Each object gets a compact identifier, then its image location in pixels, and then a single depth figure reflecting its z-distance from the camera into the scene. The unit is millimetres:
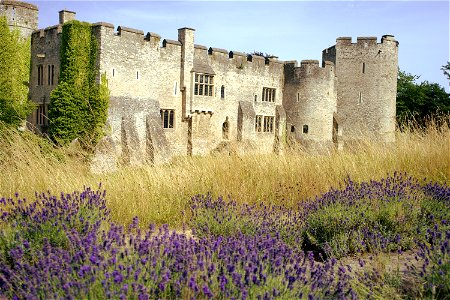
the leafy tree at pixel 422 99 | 41906
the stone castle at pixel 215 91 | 22453
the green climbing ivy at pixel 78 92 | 21188
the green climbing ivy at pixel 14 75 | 22458
